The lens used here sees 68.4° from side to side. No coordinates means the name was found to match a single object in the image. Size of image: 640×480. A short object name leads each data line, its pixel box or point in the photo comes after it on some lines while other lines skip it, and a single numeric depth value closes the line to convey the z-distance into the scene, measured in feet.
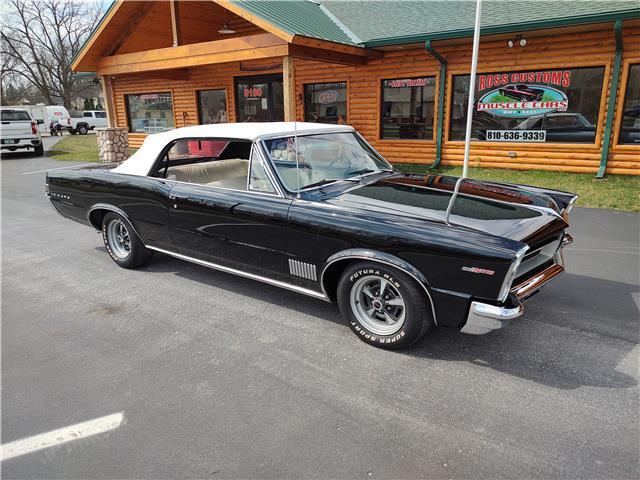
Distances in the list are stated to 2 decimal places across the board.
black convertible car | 9.76
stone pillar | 49.49
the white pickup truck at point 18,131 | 58.54
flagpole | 23.53
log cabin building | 30.60
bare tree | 171.53
